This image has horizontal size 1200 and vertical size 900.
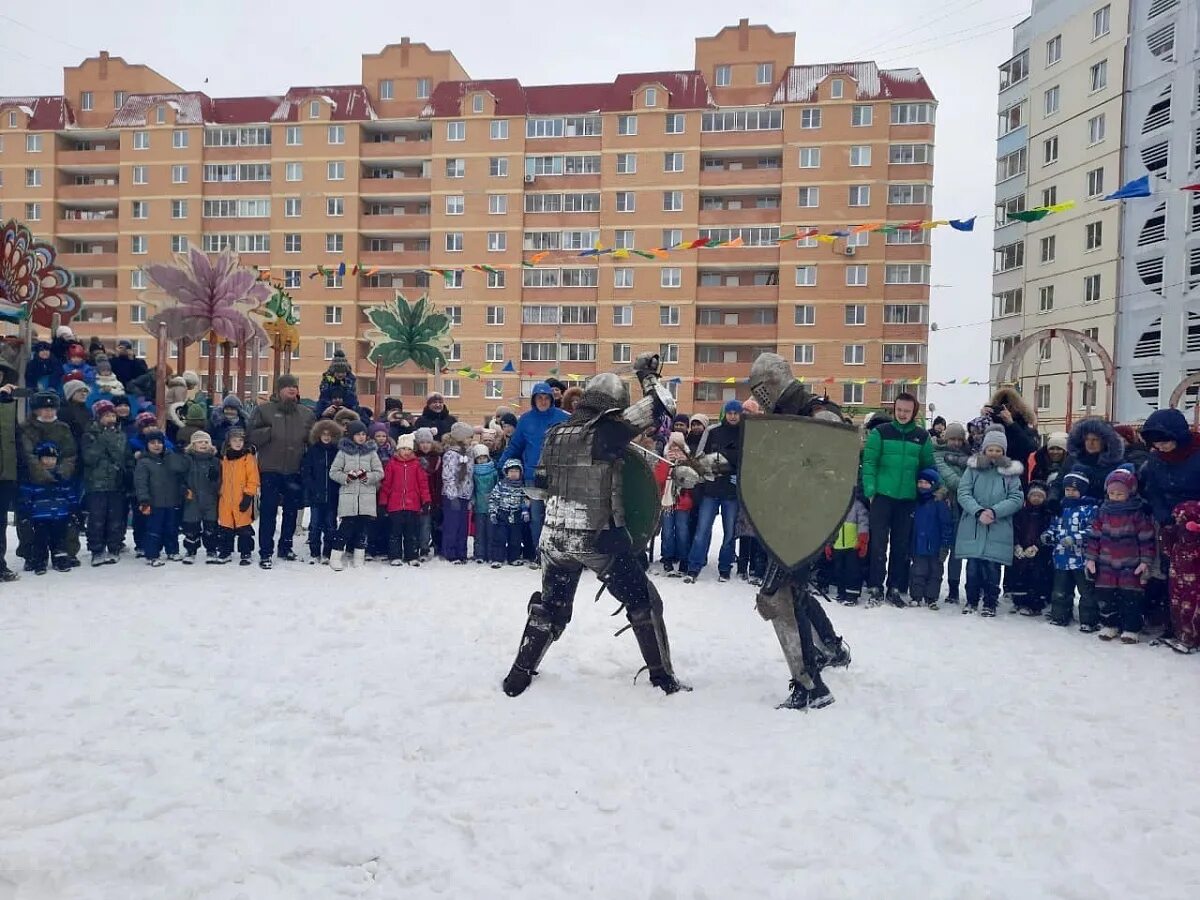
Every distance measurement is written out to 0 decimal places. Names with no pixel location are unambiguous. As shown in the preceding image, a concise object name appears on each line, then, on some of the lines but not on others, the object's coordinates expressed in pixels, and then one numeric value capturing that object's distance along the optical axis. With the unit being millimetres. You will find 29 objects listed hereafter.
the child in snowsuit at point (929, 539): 7648
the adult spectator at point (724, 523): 8633
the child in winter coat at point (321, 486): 8992
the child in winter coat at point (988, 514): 7391
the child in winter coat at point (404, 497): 9148
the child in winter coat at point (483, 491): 9398
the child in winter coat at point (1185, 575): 6082
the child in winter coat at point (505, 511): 9242
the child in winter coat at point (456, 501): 9383
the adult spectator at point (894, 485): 7656
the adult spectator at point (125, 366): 12594
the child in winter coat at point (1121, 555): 6391
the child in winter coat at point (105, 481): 8414
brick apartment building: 38625
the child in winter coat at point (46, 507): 7953
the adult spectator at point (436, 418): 10516
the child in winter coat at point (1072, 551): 6781
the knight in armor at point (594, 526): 4852
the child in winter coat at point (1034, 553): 7445
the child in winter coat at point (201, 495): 8766
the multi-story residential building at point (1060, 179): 31797
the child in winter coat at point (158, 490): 8586
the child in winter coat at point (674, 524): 8820
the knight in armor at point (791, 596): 4793
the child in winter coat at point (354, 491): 8852
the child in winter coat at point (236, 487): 8773
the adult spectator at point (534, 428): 8938
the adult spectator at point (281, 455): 8945
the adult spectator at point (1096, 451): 6977
